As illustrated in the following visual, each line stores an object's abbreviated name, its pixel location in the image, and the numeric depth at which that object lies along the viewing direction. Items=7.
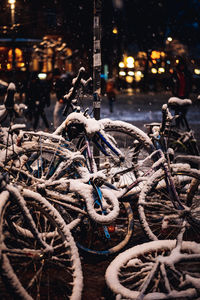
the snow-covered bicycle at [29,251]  2.94
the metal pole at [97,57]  5.96
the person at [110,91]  21.09
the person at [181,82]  9.92
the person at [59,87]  7.86
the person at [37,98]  13.27
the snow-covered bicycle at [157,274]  3.25
